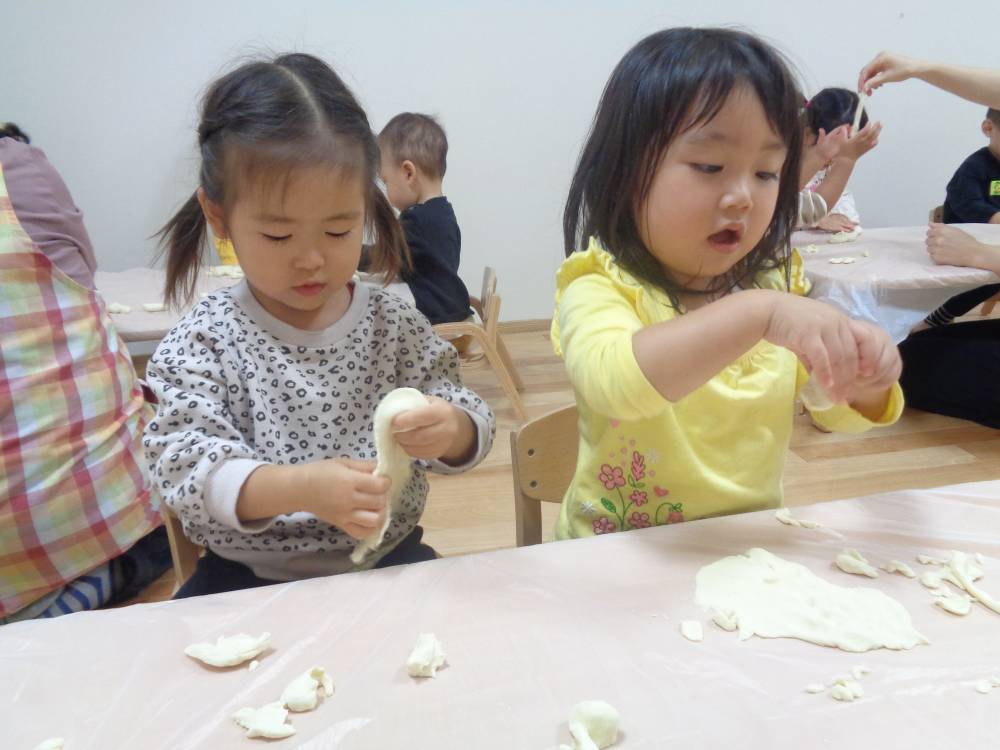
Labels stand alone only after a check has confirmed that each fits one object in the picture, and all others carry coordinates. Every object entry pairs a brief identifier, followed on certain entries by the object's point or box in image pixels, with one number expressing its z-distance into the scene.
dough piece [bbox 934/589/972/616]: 0.62
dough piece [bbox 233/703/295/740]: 0.49
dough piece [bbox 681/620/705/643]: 0.59
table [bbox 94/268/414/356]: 1.75
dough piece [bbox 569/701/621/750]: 0.48
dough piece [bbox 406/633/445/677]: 0.54
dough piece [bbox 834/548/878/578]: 0.67
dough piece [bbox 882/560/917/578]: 0.67
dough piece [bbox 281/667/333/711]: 0.51
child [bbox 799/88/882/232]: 2.45
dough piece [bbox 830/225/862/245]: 2.35
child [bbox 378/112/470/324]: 2.37
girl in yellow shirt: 0.64
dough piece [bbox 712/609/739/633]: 0.60
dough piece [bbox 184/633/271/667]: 0.56
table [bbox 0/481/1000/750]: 0.50
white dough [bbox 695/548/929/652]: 0.60
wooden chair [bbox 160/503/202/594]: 0.92
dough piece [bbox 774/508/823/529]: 0.75
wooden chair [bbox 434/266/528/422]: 2.33
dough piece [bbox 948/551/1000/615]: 0.63
